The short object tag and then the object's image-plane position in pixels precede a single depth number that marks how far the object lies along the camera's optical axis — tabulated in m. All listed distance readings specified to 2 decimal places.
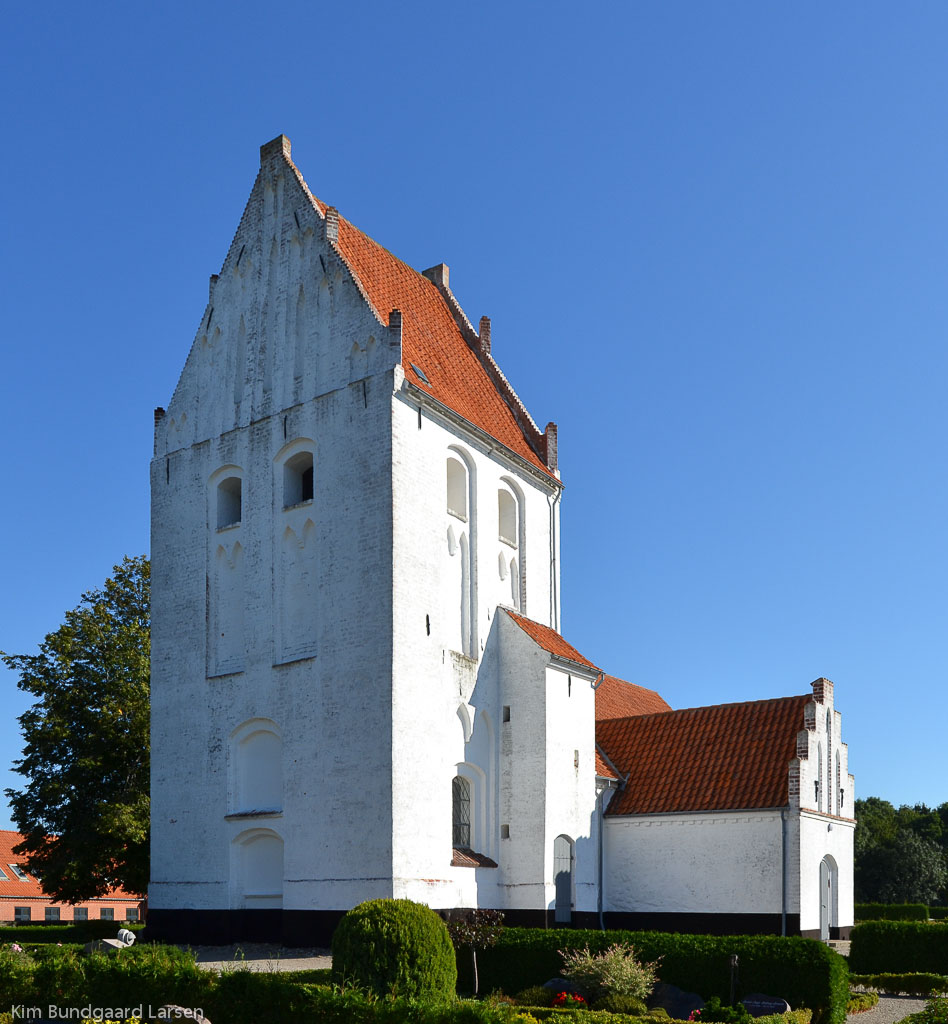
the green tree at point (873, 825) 57.25
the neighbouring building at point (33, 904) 57.69
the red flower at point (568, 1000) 17.42
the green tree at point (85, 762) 32.06
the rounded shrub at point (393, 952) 16.30
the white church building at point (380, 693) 24.84
